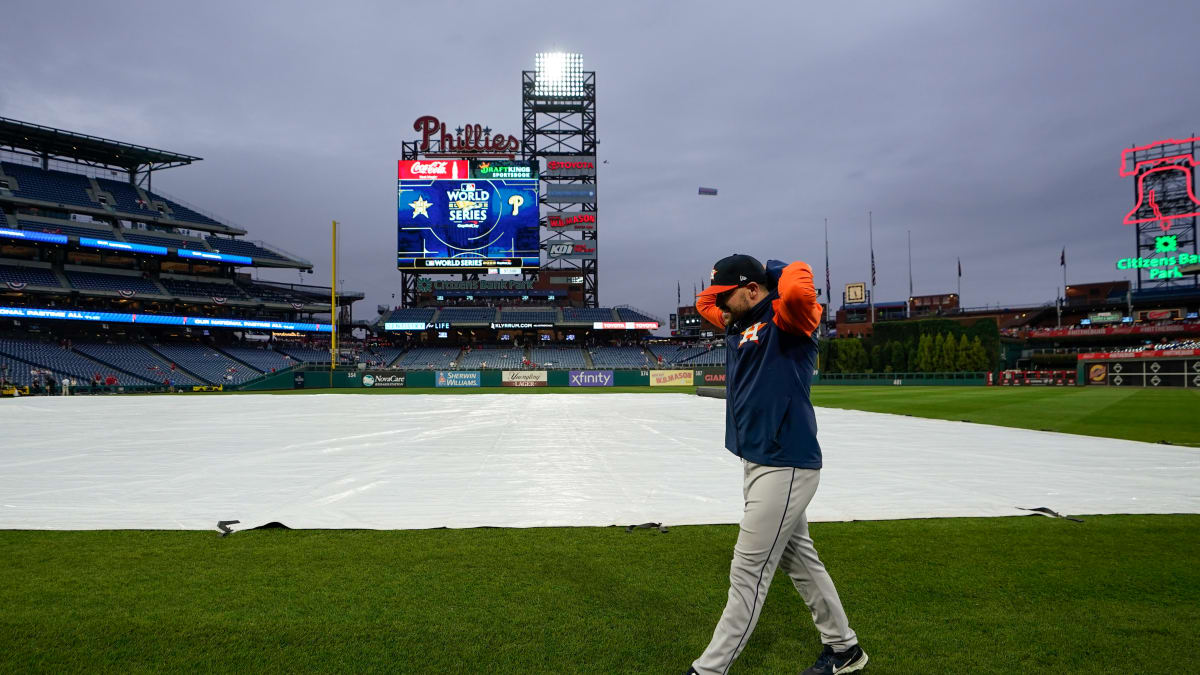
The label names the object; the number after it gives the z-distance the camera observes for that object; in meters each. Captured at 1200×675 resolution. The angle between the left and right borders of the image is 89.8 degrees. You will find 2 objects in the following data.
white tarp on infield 5.63
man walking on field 2.66
